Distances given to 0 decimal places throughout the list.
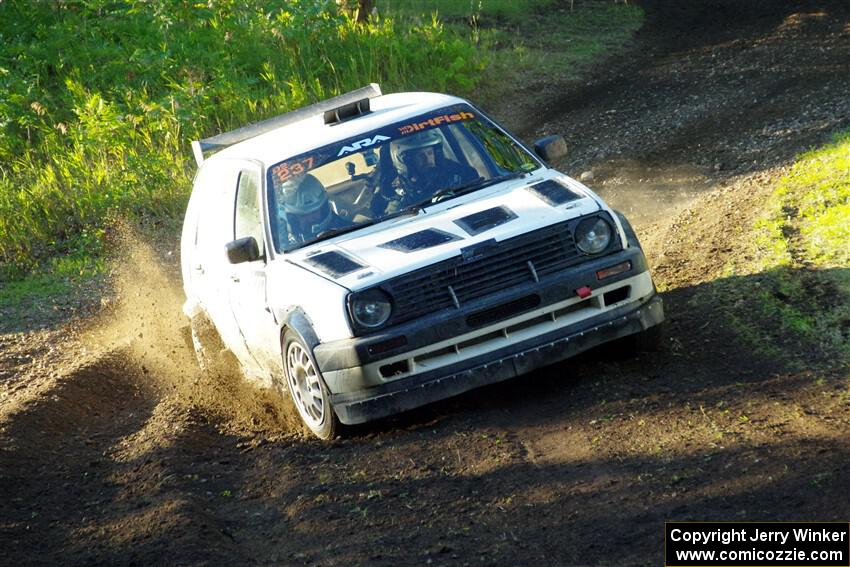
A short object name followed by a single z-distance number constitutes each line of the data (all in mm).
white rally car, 13422
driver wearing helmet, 15469
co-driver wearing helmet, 15141
